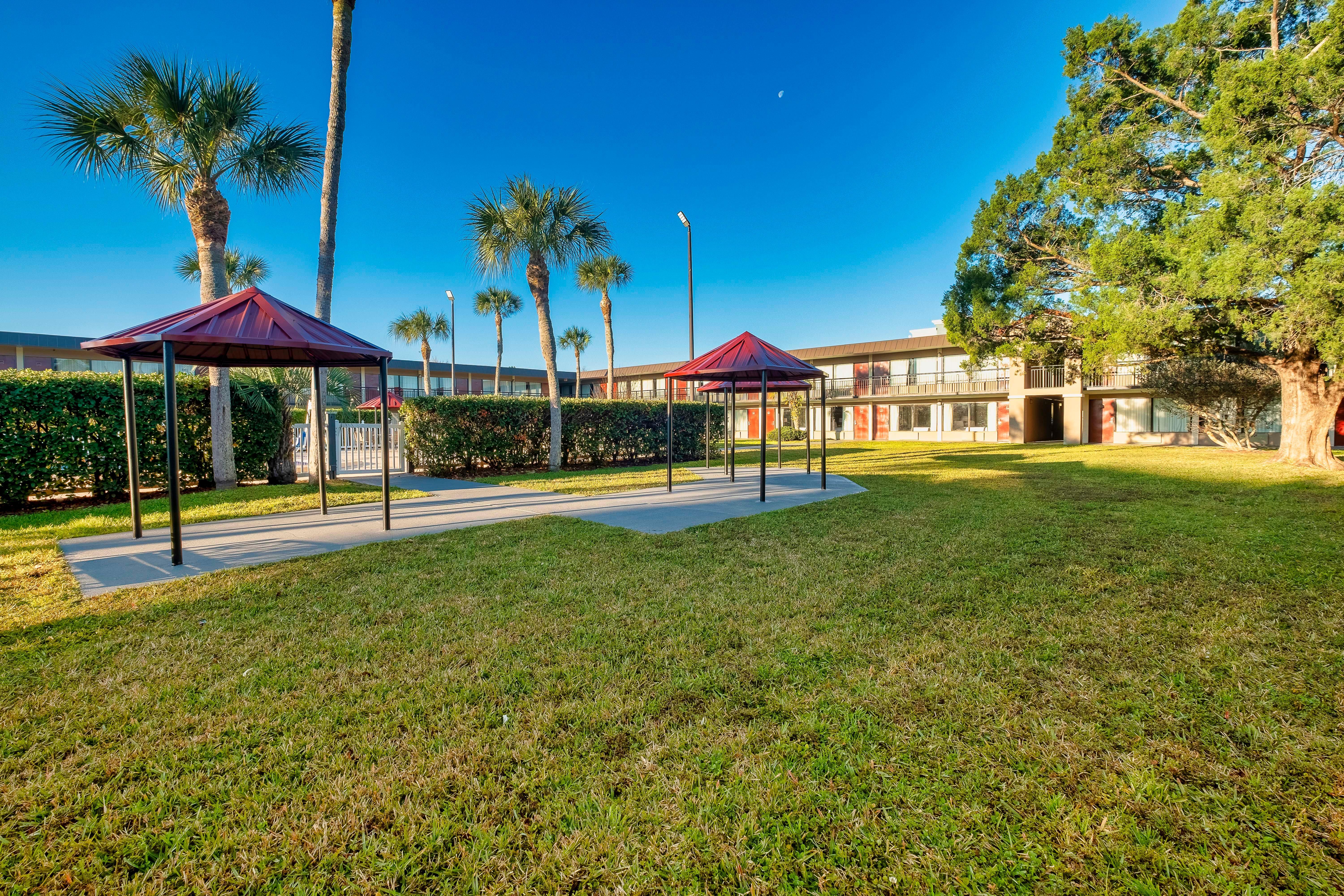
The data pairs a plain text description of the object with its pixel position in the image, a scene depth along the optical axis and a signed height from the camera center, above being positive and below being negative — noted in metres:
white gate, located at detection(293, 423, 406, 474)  14.08 -0.28
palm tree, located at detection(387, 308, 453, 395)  48.19 +9.49
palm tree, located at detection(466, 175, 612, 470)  15.42 +5.62
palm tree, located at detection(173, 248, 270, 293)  25.42 +8.23
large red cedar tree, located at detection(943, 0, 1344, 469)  11.78 +5.44
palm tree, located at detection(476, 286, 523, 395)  41.69 +10.16
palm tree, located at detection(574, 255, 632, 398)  28.58 +8.08
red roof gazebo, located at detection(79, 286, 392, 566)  5.43 +1.10
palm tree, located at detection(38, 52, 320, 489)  9.89 +5.47
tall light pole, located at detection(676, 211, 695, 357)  20.22 +4.91
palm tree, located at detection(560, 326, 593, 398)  49.97 +8.55
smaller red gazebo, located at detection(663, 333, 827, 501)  10.23 +1.24
